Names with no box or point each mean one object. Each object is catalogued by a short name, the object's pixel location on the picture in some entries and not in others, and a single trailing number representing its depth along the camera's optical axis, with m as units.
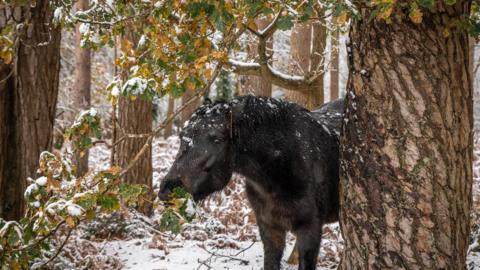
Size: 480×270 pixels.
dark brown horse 4.25
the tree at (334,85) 15.76
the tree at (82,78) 11.90
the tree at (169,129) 20.45
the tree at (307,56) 6.96
